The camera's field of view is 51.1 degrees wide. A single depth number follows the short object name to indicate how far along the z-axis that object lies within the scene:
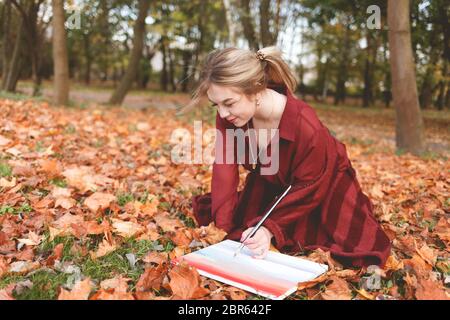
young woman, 2.29
